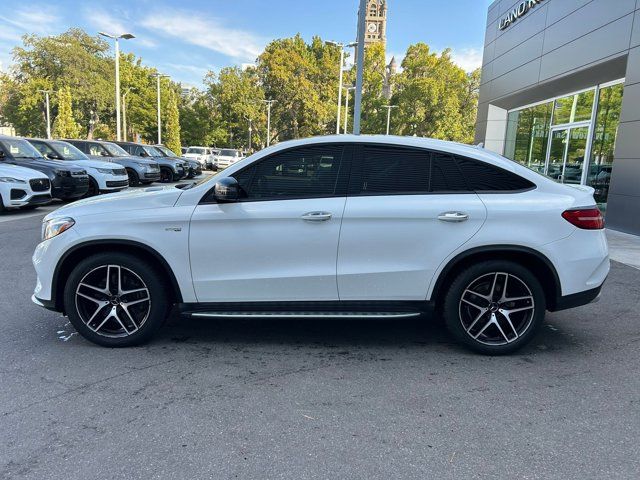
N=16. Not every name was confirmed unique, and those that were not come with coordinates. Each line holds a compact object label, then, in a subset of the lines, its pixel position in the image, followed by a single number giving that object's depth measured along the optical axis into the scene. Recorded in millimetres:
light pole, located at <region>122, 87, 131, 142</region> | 49562
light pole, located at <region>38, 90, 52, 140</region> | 48619
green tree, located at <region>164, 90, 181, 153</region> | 50812
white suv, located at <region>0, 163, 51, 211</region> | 10398
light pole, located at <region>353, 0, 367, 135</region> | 14848
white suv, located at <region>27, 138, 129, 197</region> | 13539
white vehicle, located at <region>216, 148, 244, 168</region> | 34969
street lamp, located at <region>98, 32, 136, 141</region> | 26558
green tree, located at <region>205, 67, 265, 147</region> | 52750
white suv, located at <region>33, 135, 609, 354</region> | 3578
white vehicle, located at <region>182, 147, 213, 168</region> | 35656
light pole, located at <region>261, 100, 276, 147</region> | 50484
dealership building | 10758
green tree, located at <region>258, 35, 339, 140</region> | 50062
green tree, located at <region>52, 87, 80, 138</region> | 45562
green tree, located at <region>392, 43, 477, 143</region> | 49531
